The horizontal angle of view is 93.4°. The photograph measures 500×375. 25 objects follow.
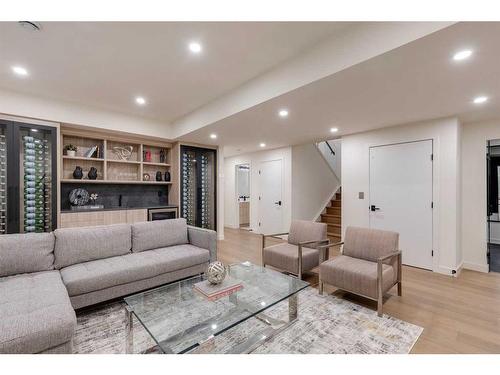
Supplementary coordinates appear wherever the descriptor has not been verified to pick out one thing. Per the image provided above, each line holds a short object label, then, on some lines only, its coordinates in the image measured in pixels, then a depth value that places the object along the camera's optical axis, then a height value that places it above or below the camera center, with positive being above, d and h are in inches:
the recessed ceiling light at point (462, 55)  72.5 +42.1
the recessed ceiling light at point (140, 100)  144.4 +55.5
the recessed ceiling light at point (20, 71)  108.8 +55.9
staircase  230.5 -30.7
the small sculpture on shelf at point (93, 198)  178.4 -7.0
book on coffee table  74.5 -33.0
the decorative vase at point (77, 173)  166.2 +11.2
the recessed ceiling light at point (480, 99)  110.1 +42.3
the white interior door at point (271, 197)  248.8 -9.7
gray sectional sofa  56.8 -31.8
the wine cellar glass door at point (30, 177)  133.7 +7.2
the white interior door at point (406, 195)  147.9 -4.9
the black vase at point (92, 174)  171.9 +10.9
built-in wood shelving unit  169.0 +22.4
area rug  71.6 -48.8
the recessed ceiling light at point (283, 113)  128.7 +42.4
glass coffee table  60.2 -36.3
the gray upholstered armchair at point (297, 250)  123.4 -34.8
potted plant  164.2 +27.4
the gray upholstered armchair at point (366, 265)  94.3 -34.5
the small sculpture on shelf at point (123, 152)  190.2 +30.2
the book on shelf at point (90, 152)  172.4 +27.0
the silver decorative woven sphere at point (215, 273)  79.8 -29.0
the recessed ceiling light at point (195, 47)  89.9 +55.1
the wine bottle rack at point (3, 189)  132.6 -0.2
